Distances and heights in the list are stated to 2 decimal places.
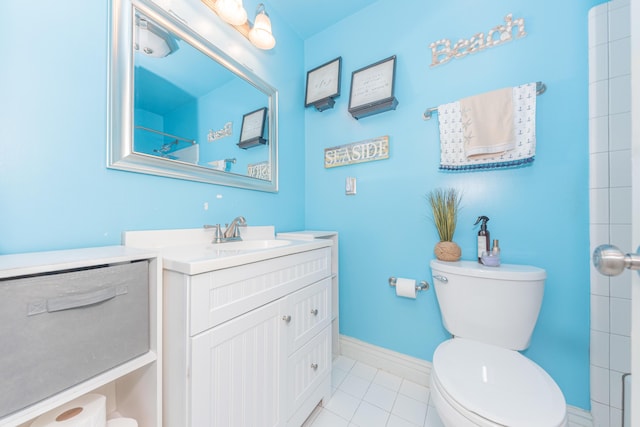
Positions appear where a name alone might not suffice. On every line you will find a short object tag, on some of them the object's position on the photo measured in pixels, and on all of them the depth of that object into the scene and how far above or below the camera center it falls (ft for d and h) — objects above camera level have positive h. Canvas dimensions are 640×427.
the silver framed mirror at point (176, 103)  2.78 +1.62
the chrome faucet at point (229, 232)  3.67 -0.31
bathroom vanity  2.09 -1.29
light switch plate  5.19 +0.61
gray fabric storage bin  1.52 -0.87
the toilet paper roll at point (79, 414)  1.83 -1.67
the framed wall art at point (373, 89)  4.60 +2.56
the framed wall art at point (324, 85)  5.32 +3.04
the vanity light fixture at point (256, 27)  3.80 +3.38
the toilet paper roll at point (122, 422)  2.23 -2.04
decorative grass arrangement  3.84 -0.10
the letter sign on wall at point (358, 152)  4.85 +1.35
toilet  2.18 -1.80
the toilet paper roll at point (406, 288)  4.34 -1.41
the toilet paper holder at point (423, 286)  4.34 -1.36
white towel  3.47 +1.23
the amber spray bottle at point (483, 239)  3.68 -0.41
